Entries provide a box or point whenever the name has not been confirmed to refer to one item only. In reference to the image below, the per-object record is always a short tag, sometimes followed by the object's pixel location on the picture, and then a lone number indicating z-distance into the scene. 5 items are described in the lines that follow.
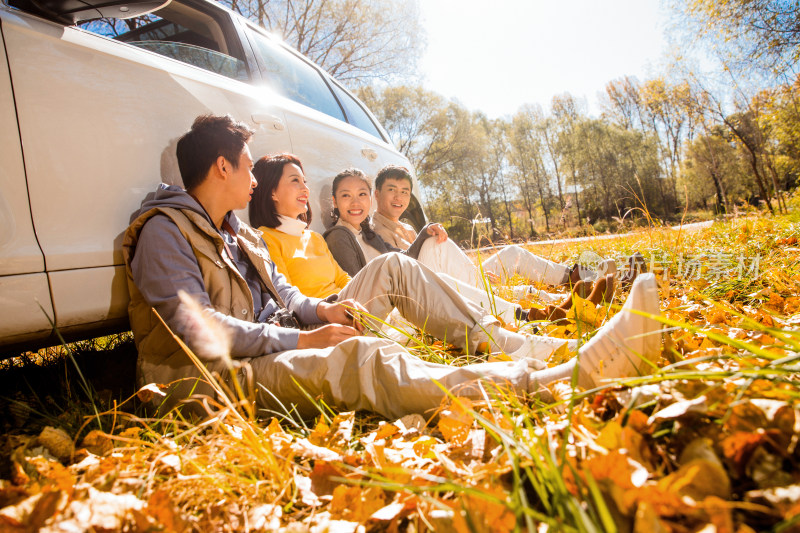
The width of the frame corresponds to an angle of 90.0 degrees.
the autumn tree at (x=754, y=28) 11.62
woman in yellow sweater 2.39
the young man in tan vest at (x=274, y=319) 1.21
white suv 1.37
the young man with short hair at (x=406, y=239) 3.35
